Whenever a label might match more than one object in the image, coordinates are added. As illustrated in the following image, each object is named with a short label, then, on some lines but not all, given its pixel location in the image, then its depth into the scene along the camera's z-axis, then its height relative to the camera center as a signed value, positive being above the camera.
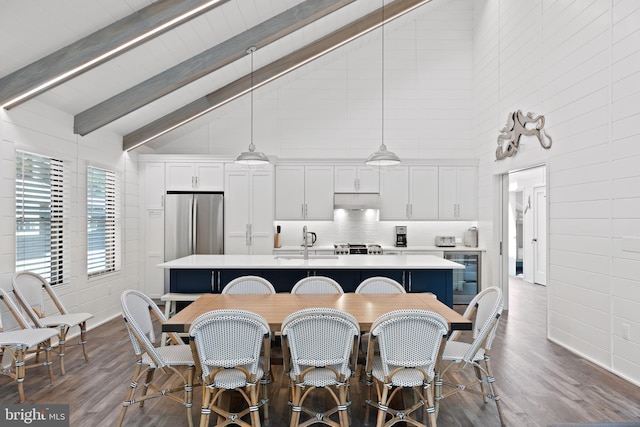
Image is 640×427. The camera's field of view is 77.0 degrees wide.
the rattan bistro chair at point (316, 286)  3.62 -0.64
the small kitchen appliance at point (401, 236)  6.99 -0.36
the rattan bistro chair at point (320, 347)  2.31 -0.76
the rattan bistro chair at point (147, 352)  2.55 -0.95
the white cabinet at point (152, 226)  6.46 -0.17
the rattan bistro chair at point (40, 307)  3.61 -0.86
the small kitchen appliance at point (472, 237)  6.80 -0.37
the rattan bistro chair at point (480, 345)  2.62 -0.92
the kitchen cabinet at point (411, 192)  6.91 +0.40
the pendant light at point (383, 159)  4.17 +0.60
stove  6.57 -0.55
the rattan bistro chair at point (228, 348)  2.30 -0.77
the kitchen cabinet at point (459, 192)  6.88 +0.39
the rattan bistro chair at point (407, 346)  2.32 -0.77
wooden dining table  2.56 -0.68
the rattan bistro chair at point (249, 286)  3.62 -0.64
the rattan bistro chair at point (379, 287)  3.65 -0.65
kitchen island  4.45 -0.66
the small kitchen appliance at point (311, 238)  6.93 -0.39
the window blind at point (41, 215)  3.98 +0.01
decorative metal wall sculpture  4.82 +1.09
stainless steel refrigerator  6.44 -0.15
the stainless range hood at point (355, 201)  6.78 +0.24
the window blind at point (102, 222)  5.20 -0.09
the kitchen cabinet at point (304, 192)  6.82 +0.40
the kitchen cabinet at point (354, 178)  6.89 +0.64
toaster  6.92 -0.43
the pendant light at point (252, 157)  4.58 +0.67
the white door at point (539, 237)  8.59 -0.47
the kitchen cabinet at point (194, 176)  6.52 +0.64
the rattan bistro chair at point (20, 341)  3.01 -0.96
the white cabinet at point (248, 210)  6.46 +0.09
